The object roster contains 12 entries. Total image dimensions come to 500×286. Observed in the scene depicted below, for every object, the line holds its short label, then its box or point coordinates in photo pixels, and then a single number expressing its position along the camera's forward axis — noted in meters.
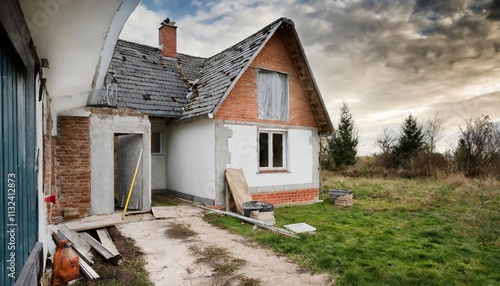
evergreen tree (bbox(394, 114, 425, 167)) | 25.36
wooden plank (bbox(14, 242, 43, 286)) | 2.64
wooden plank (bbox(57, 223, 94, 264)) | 5.36
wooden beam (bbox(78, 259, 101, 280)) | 4.66
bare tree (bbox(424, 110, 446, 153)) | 28.47
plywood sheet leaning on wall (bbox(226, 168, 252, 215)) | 9.22
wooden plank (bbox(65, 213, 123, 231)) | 6.82
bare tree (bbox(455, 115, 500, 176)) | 19.20
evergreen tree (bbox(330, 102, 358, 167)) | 25.89
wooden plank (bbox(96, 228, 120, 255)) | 5.66
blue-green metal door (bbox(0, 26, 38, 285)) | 2.38
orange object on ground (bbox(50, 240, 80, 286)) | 4.49
